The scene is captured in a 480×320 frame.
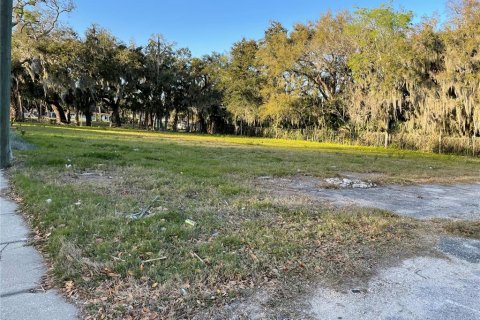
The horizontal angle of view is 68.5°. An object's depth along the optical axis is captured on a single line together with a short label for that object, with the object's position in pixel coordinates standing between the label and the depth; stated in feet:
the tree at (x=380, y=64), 66.74
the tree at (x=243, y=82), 111.75
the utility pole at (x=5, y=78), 21.90
